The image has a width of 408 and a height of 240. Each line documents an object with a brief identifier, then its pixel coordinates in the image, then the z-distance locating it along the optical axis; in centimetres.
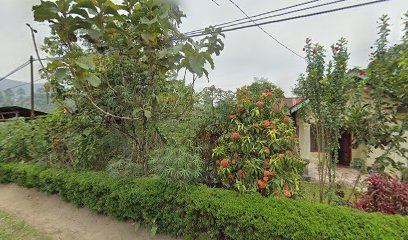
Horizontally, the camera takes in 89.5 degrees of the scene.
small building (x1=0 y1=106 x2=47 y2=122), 1026
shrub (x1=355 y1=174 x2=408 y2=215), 267
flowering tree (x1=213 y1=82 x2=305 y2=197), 292
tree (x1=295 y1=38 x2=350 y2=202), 301
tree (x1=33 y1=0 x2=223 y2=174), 284
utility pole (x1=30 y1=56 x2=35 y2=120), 906
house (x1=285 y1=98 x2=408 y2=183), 731
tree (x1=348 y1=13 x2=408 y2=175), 269
